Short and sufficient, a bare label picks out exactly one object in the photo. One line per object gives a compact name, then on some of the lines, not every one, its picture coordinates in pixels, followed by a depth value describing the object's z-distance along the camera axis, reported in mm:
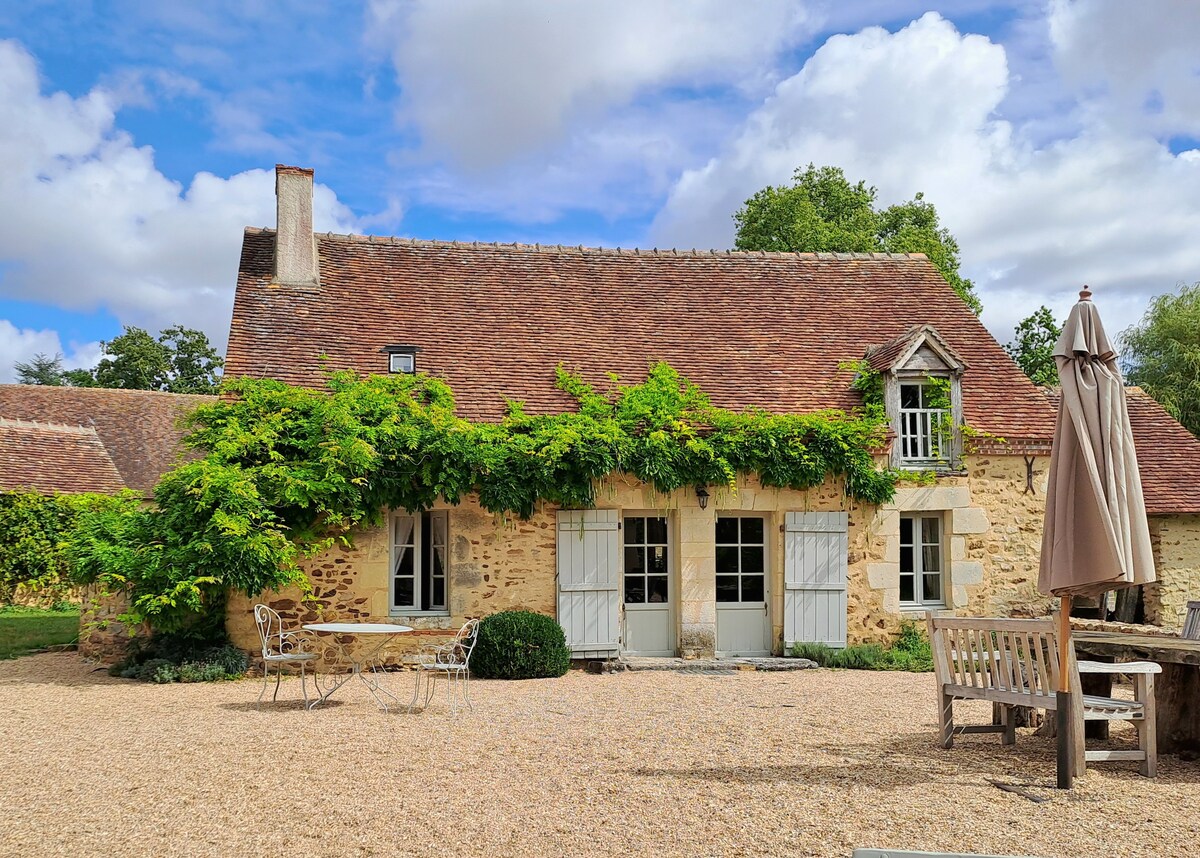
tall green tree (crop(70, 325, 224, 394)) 34875
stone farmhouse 11820
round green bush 10734
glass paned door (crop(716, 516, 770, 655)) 12352
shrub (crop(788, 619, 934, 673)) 11836
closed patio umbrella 5535
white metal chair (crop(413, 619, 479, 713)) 8672
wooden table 6320
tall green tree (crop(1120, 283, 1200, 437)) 20766
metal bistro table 8883
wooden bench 5941
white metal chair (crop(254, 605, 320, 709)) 9701
